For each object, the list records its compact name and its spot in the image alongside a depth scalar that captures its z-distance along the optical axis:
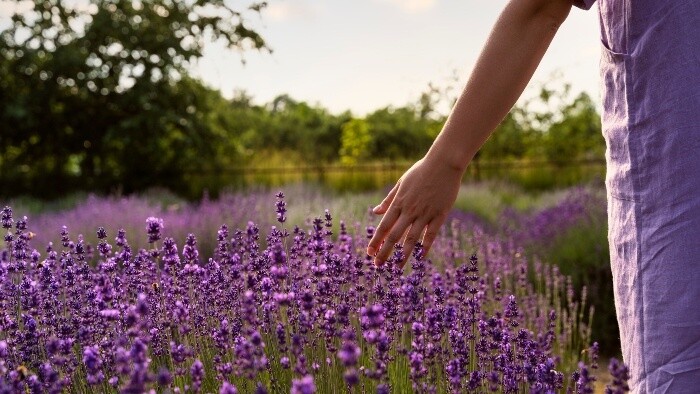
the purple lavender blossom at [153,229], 2.36
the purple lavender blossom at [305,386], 1.34
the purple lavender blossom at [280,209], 2.67
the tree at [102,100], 16.28
